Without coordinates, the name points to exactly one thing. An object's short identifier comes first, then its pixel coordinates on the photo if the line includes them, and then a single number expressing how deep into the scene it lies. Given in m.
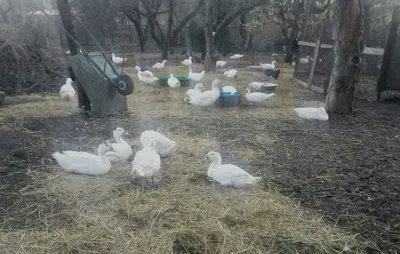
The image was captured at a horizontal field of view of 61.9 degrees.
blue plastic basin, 8.00
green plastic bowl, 11.02
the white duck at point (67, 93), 8.41
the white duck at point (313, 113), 6.71
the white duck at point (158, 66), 15.13
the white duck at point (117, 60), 16.85
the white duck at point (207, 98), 7.65
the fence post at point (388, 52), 8.41
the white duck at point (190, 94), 8.18
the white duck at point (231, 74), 12.06
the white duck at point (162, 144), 4.68
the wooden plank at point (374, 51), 8.51
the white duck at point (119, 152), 4.51
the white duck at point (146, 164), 3.87
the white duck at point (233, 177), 3.86
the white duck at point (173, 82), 10.39
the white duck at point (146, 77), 11.10
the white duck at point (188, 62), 16.58
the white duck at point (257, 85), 9.58
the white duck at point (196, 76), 11.31
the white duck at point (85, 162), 4.14
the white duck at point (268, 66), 14.86
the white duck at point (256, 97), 8.09
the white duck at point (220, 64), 16.14
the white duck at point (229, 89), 8.56
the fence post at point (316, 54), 10.24
